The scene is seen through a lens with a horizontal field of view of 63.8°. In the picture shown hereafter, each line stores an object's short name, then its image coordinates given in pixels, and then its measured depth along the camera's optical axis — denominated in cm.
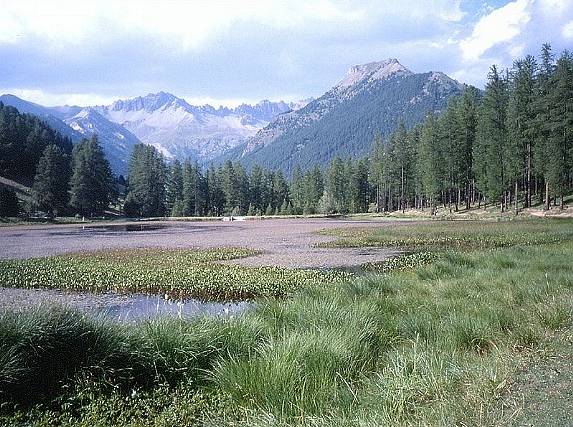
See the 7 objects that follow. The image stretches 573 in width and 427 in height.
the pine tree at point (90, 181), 9494
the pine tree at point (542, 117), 4906
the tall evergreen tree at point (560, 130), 4669
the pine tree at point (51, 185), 8777
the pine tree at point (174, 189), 11894
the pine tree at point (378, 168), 10431
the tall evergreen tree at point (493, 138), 5798
